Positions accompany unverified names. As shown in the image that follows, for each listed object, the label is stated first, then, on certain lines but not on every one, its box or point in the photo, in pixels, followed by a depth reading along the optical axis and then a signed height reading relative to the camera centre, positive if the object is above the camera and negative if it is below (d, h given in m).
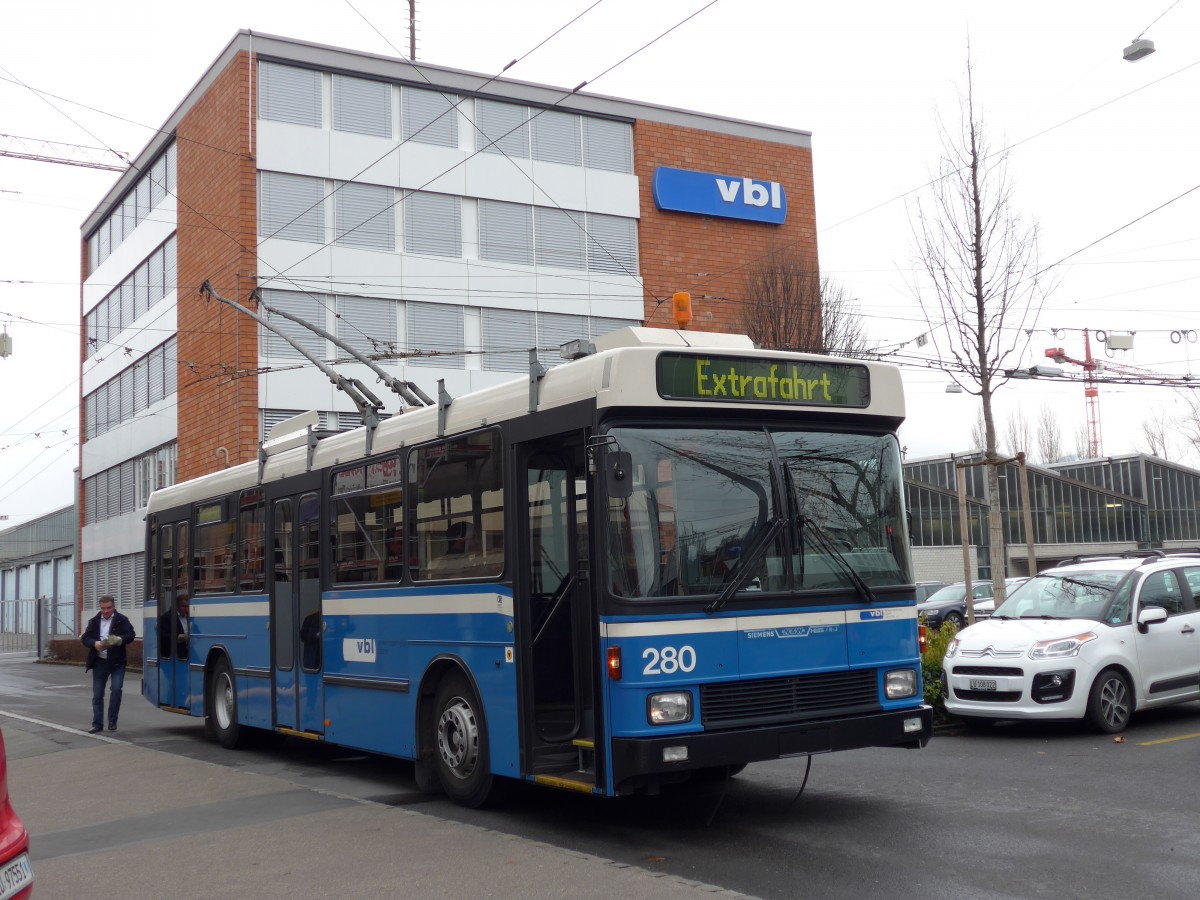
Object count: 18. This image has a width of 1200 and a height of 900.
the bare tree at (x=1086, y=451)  69.93 +6.49
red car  4.41 -0.88
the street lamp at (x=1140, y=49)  13.96 +5.43
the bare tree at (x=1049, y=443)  71.50 +6.36
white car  12.00 -0.88
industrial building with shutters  30.56 +9.17
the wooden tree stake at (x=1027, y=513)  16.04 +0.59
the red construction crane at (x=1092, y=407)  54.99 +10.36
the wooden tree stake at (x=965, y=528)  15.80 +0.42
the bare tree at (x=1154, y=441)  67.38 +5.90
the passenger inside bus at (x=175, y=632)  15.54 -0.44
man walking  16.77 -0.69
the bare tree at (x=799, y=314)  26.25 +5.29
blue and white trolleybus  7.63 +0.01
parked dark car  35.72 -1.21
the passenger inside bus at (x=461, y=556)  9.13 +0.19
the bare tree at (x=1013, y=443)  69.19 +6.25
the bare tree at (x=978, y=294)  16.77 +3.51
